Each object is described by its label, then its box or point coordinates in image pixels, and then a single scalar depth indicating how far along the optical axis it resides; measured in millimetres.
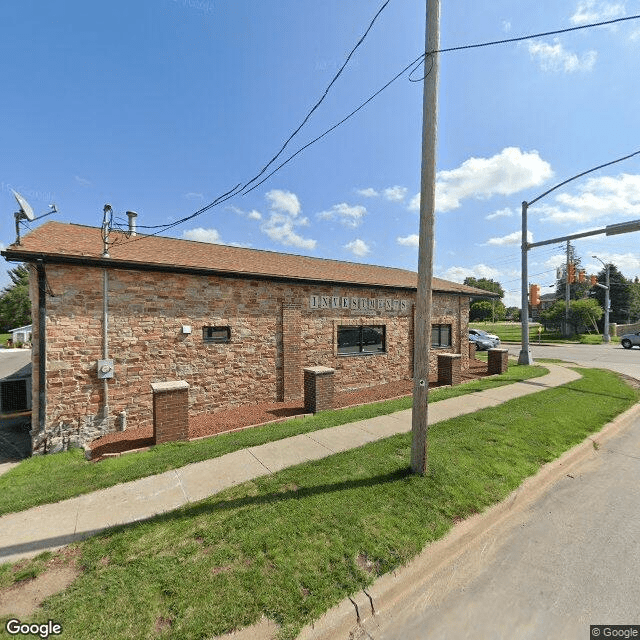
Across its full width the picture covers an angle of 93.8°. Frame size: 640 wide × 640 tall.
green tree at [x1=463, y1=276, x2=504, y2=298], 116925
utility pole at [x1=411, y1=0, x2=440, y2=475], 4062
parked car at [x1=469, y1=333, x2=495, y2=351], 22641
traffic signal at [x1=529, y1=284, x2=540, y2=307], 14047
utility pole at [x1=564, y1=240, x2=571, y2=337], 35719
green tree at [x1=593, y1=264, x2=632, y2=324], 49250
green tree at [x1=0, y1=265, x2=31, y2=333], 41688
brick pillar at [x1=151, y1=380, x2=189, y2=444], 6047
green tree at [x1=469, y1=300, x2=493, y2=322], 85212
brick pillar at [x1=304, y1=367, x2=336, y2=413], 7812
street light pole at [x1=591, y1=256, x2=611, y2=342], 30766
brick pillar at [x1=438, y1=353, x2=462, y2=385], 10641
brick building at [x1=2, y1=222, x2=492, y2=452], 6535
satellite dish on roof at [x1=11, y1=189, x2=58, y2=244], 6336
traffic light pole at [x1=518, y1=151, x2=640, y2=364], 9729
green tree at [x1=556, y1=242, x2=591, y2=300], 53375
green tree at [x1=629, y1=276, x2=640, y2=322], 49250
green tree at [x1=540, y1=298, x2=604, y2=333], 34375
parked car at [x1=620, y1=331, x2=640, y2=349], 24292
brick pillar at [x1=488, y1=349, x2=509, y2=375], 12516
